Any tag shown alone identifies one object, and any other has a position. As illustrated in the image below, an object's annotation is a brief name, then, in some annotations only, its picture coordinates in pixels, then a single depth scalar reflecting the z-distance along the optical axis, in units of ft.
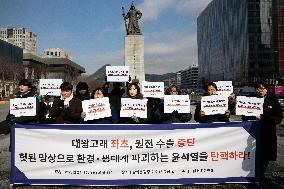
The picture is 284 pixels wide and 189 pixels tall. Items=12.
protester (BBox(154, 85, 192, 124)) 15.83
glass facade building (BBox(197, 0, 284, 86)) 195.46
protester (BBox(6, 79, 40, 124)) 13.80
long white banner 13.12
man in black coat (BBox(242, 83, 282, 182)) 13.47
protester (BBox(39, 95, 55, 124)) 14.53
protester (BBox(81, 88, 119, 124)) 14.23
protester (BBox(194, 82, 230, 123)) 13.85
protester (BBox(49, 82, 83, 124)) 13.62
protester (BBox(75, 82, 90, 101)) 15.43
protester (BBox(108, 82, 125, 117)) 17.44
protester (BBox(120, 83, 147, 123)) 14.59
